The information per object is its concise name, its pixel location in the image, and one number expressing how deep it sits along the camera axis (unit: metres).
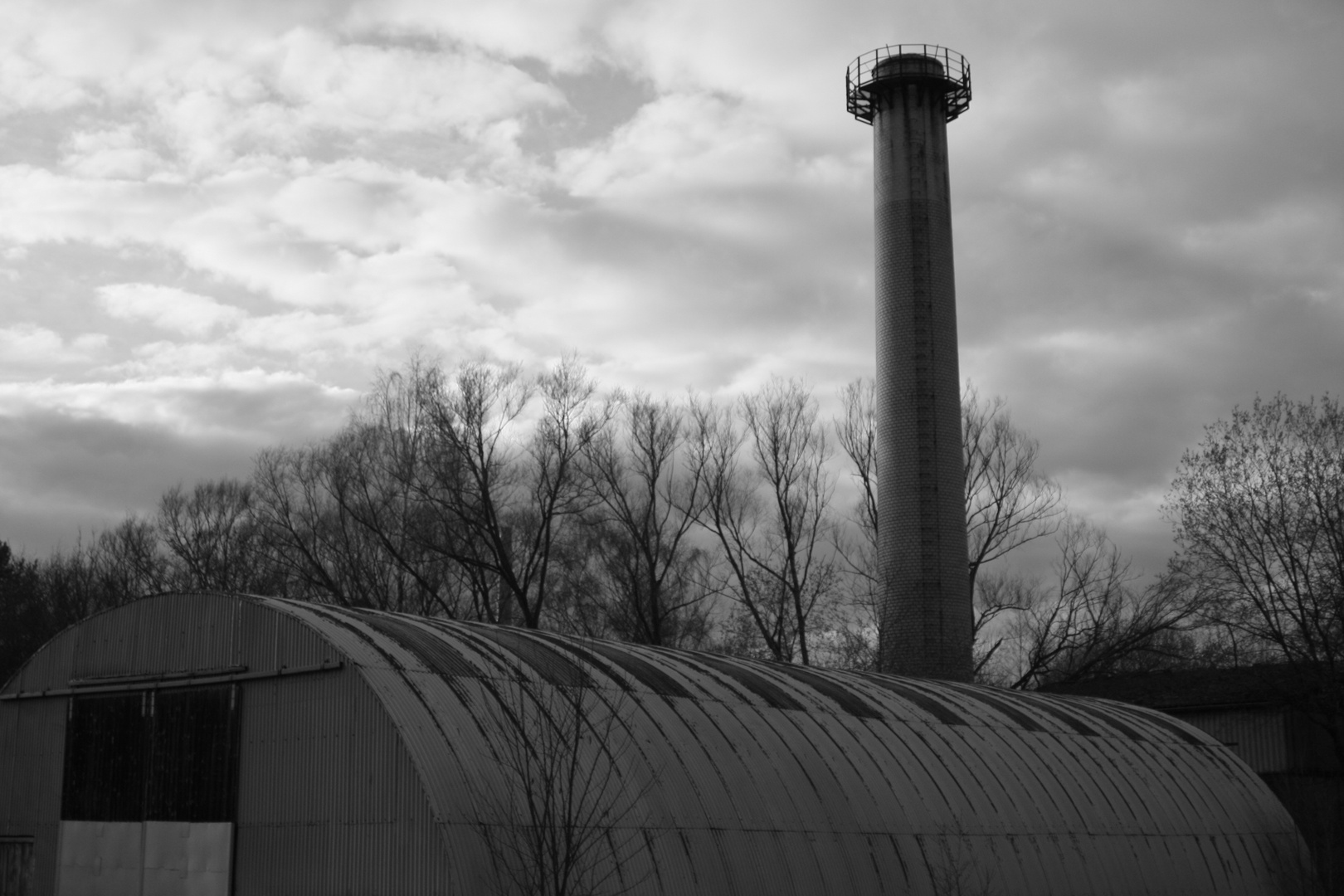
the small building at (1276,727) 40.47
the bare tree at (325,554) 60.66
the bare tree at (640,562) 61.56
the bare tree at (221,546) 67.71
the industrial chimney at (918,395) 45.81
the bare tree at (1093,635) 56.47
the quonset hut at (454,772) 18.55
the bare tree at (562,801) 17.72
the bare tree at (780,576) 60.88
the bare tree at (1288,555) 41.75
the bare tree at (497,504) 57.88
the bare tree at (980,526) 59.00
